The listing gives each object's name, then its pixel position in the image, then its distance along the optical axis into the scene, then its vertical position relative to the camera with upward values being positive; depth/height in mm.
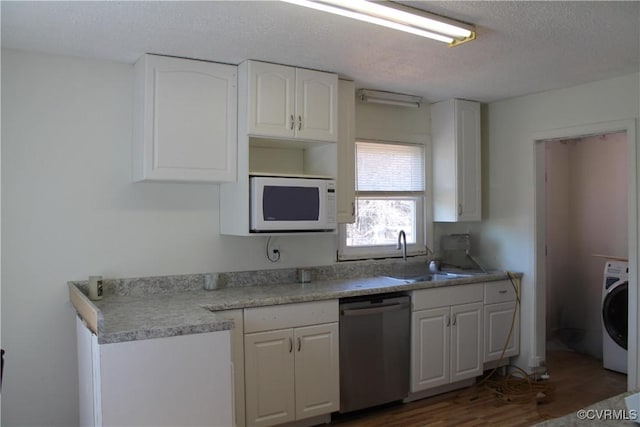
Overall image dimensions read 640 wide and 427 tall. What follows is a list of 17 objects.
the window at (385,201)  4051 +131
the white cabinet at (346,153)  3562 +453
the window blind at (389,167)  4070 +412
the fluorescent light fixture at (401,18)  2180 +917
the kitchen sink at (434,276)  3931 -485
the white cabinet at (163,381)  2055 -702
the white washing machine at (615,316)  4156 -843
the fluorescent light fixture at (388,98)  3854 +931
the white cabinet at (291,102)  3105 +733
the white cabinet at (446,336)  3621 -899
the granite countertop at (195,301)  2158 -479
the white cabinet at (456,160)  4215 +477
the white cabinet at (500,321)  4016 -855
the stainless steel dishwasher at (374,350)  3289 -902
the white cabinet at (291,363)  2932 -887
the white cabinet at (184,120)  2902 +577
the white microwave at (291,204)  3090 +79
